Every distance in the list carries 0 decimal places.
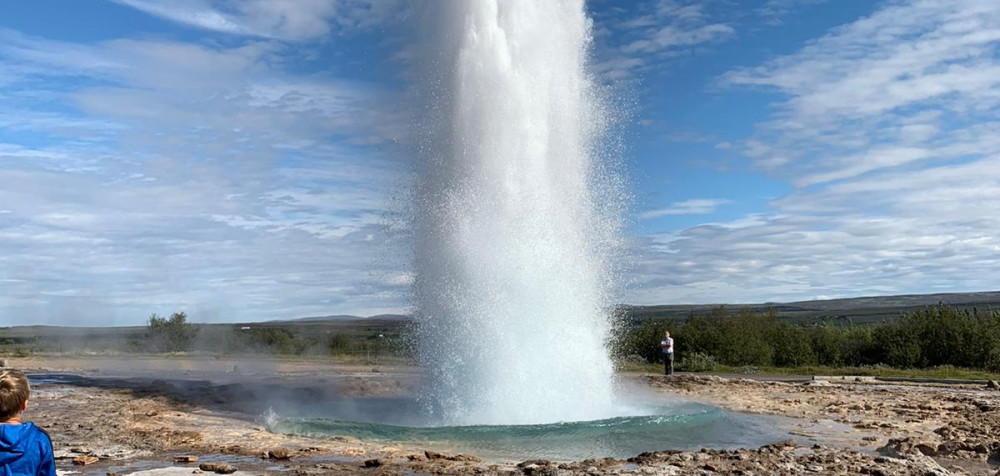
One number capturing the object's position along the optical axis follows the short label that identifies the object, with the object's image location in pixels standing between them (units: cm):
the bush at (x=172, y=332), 4803
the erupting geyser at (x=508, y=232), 1383
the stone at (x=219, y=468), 868
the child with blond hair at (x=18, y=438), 360
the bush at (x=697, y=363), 2721
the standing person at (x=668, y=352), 2330
